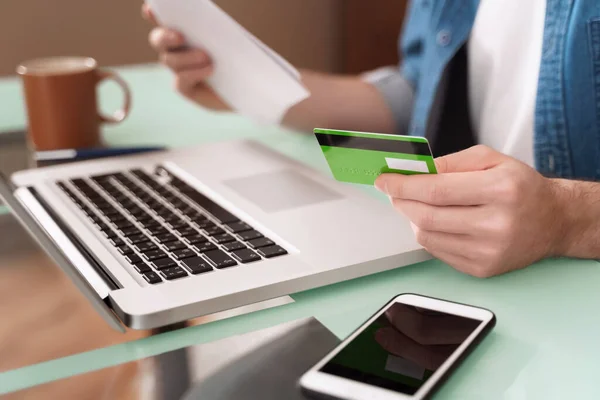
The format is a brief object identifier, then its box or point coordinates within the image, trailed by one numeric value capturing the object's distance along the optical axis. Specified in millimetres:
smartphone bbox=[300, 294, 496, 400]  401
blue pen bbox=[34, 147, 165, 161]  883
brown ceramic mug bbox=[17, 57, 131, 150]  900
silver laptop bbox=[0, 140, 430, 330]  515
